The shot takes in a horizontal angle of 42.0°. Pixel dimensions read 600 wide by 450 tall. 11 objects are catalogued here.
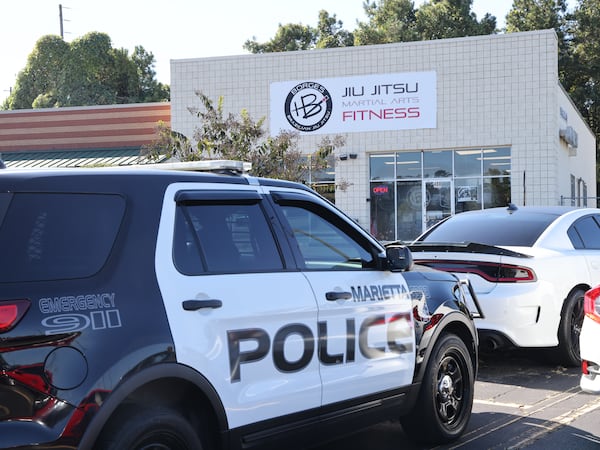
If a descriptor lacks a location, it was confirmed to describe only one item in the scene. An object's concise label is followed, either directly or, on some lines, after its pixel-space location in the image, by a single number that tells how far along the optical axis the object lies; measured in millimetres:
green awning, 27016
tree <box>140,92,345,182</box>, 15586
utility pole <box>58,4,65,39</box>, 68294
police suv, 3133
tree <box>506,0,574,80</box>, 44406
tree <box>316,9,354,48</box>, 52531
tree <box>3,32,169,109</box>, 52031
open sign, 26125
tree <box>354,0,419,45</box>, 46156
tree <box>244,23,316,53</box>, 52594
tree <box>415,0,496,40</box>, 44625
